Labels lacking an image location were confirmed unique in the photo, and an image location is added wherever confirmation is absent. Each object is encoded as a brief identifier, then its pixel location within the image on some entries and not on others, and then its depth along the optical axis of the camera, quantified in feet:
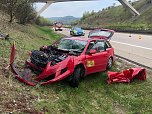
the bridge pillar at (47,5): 96.50
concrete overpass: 97.26
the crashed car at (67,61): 12.15
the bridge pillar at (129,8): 104.79
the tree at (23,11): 33.45
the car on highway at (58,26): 70.39
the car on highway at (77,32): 50.81
